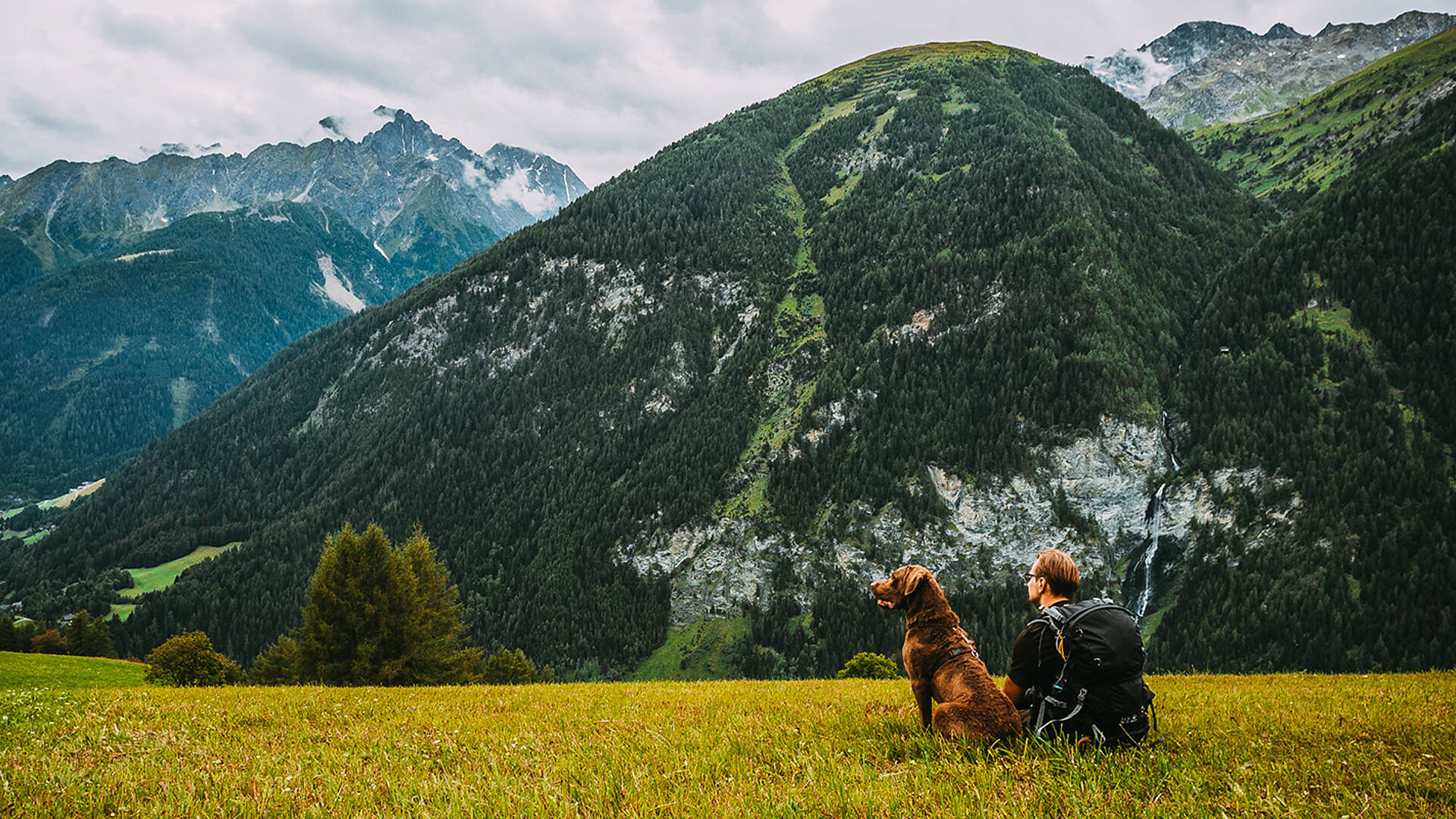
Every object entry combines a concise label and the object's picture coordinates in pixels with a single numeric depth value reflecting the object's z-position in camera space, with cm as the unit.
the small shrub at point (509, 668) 5697
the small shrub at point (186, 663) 4397
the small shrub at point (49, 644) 7531
